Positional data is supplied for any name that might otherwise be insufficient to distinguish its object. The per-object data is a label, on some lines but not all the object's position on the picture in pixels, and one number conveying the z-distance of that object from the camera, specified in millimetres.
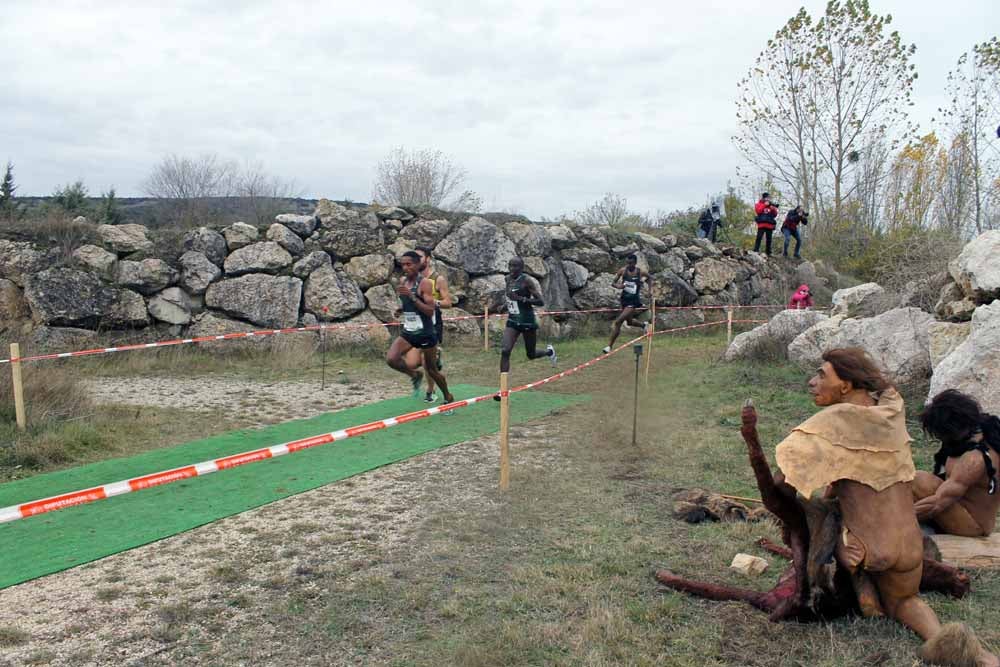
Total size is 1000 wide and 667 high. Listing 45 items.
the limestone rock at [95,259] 13266
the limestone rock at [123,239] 13750
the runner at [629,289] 13922
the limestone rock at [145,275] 13477
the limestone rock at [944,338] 7977
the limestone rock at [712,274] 19016
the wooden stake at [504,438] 5808
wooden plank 4188
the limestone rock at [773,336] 11930
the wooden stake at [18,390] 7407
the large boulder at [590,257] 17469
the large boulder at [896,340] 8836
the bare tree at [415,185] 25406
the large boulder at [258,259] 14328
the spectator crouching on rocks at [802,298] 15548
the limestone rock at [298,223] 15062
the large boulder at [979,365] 6719
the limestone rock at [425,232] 15984
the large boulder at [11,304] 12531
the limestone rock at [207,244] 14211
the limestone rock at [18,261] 12758
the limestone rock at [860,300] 11438
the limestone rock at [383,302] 14953
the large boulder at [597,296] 17266
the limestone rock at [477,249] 16125
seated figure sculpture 4090
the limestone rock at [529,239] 16703
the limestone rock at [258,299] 14016
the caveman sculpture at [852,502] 3221
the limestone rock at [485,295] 15922
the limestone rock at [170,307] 13656
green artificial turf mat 4895
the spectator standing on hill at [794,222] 20459
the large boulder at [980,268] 7996
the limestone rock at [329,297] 14555
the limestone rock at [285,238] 14742
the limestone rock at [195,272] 13959
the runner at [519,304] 10047
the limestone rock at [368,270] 15086
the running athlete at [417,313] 8539
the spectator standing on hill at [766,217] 19995
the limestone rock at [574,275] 17250
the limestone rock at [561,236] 17453
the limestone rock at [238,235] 14555
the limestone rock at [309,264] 14625
